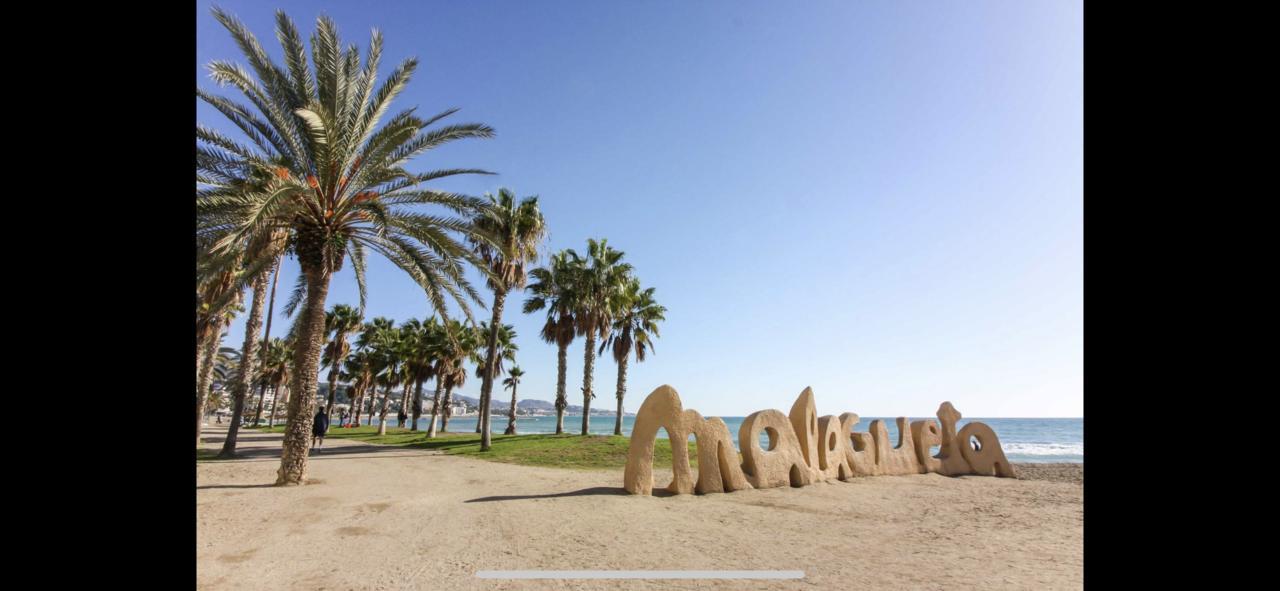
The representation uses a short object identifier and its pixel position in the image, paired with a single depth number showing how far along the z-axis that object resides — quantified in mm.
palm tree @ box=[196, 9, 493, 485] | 10688
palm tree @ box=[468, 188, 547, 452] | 23219
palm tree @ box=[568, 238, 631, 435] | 29344
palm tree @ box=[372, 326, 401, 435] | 40119
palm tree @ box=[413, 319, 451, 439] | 34781
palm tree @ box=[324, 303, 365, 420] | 40156
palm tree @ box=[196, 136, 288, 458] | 9633
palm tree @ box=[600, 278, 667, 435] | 31578
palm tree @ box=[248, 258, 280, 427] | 24847
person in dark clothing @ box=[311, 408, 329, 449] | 18688
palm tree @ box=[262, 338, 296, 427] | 50866
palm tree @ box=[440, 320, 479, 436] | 35281
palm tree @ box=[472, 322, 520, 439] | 38019
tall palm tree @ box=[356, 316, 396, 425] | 44531
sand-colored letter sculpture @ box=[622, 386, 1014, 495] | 11172
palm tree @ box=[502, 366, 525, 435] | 32250
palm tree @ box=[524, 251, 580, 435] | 29453
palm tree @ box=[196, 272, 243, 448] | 19547
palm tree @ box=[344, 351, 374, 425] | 49872
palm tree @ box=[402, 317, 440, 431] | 35388
